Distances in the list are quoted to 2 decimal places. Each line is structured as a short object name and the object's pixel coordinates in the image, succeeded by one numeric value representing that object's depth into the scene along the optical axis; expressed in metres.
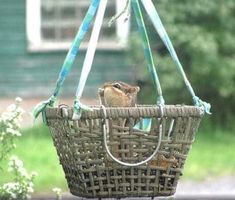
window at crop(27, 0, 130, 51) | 23.33
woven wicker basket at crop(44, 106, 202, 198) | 4.79
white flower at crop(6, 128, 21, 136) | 5.87
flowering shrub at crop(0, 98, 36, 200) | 5.82
